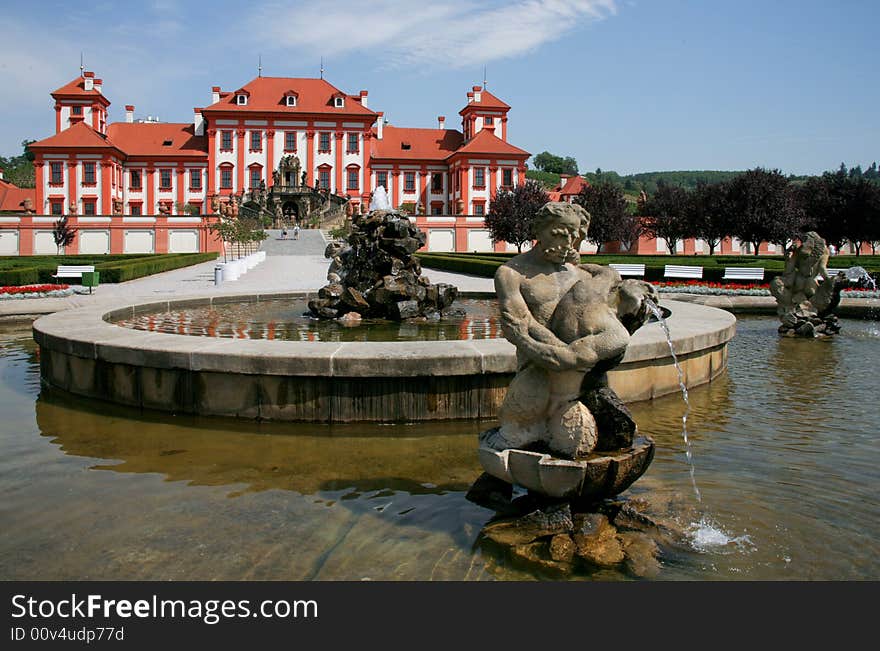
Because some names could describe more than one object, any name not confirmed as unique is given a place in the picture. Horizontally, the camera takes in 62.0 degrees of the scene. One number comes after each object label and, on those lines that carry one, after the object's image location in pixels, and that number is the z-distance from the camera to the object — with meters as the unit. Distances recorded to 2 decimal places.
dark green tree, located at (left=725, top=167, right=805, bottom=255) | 42.25
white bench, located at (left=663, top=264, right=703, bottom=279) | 22.20
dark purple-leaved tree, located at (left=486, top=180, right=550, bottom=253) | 43.91
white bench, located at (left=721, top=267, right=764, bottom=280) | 21.28
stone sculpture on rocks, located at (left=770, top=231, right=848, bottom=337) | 11.77
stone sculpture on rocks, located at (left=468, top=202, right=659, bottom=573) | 3.69
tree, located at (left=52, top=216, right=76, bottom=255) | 39.59
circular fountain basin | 6.14
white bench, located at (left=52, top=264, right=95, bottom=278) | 20.03
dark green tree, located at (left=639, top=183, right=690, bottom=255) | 49.41
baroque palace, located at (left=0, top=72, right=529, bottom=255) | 61.34
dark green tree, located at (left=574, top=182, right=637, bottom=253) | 44.66
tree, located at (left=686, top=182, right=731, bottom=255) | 44.81
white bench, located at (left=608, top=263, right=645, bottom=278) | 22.76
